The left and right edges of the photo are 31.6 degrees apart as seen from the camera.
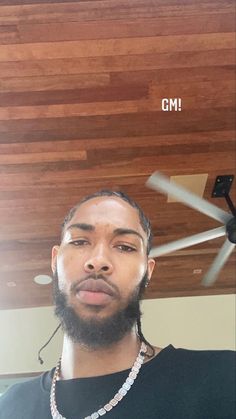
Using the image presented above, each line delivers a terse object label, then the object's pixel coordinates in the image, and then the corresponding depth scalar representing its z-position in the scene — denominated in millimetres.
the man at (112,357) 642
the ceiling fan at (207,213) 2098
